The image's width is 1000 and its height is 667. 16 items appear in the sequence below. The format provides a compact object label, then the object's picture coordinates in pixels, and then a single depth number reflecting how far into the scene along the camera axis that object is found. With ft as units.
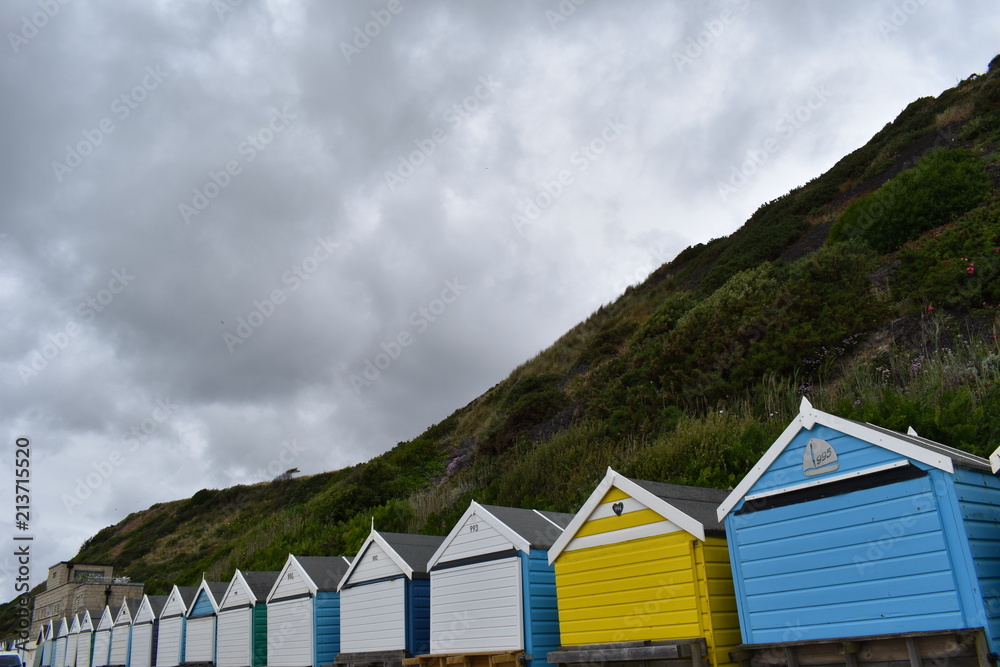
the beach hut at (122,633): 88.12
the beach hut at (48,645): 114.42
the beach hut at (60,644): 108.47
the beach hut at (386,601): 46.37
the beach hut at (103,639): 93.50
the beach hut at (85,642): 98.99
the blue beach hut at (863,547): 23.34
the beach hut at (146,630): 81.35
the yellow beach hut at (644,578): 30.12
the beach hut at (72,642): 104.32
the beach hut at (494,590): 38.32
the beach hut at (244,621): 60.85
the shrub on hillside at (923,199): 70.79
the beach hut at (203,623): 68.23
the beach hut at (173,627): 74.60
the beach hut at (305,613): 53.98
